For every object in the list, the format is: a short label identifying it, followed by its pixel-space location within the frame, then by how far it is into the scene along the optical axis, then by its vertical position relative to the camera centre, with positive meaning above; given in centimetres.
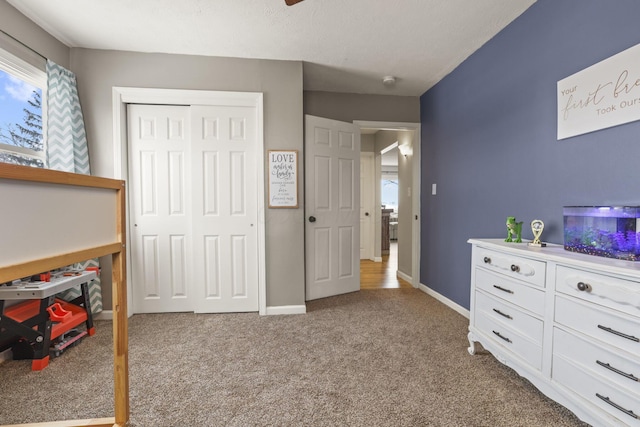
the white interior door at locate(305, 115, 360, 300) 314 -5
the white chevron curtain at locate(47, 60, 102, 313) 229 +64
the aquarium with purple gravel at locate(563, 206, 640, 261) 127 -14
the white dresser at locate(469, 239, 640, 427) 112 -59
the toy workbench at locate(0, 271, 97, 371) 178 -75
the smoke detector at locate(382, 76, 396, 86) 305 +134
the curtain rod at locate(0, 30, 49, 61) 192 +116
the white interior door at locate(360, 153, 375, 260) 540 +6
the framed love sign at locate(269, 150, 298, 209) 273 +24
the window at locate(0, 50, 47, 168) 197 +69
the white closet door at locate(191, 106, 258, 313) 272 -6
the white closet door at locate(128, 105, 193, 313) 271 -4
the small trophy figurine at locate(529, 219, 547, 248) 172 -18
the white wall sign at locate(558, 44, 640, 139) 139 +58
